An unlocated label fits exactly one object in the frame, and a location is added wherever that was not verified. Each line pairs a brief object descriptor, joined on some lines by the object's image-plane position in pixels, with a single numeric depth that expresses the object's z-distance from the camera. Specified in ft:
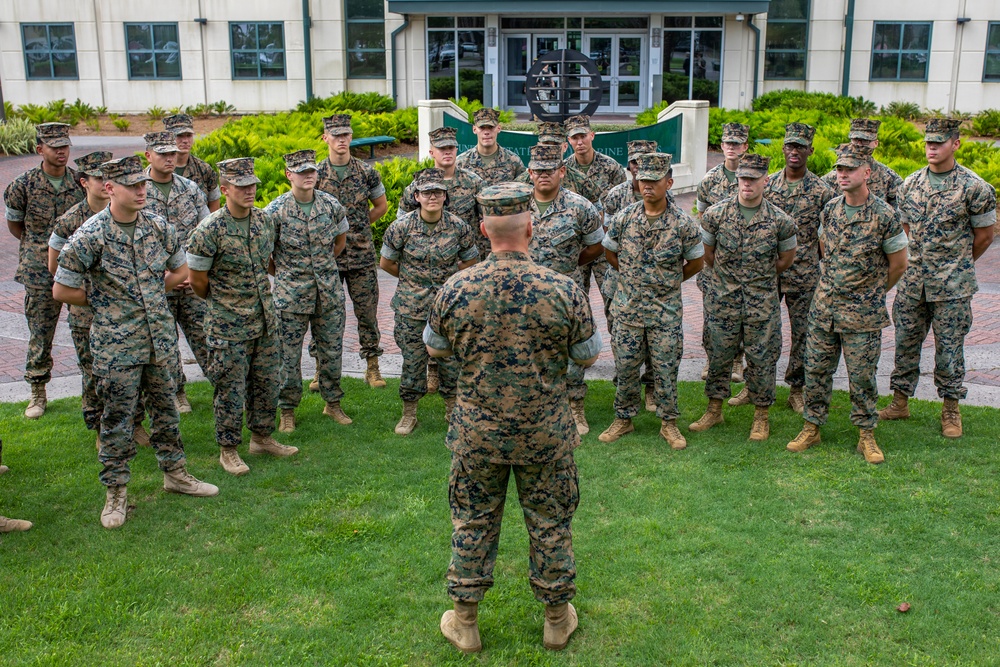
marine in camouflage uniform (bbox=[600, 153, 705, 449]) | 23.04
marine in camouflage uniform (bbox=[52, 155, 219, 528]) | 18.95
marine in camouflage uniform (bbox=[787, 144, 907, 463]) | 21.83
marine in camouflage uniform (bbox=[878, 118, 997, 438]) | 23.44
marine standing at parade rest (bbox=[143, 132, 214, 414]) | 24.91
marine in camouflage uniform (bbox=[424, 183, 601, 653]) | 14.12
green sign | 49.65
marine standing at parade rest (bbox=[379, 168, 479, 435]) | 24.34
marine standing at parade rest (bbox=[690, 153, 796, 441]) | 23.26
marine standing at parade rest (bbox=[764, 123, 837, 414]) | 25.20
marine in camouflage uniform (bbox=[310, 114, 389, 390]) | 27.17
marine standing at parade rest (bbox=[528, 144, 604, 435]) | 24.14
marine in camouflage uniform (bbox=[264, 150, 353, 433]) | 23.85
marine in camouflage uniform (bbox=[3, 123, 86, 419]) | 25.07
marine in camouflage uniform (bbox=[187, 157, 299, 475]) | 21.20
